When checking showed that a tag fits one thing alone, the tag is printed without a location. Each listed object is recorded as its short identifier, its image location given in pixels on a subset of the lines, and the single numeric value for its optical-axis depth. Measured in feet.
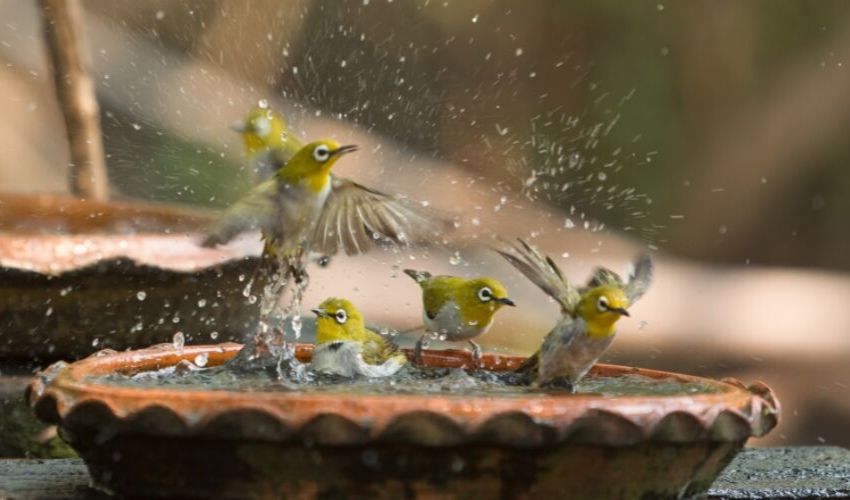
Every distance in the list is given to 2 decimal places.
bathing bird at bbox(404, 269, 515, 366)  18.93
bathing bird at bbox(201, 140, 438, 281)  17.12
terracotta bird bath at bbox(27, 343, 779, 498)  12.19
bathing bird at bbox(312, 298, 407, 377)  16.96
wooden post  30.50
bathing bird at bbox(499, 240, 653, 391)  15.30
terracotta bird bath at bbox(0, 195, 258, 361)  20.98
